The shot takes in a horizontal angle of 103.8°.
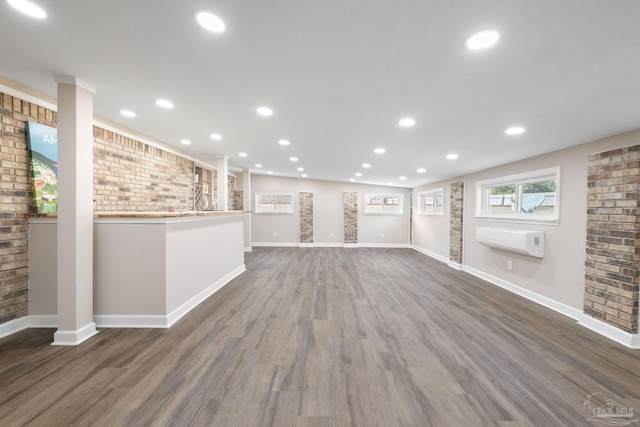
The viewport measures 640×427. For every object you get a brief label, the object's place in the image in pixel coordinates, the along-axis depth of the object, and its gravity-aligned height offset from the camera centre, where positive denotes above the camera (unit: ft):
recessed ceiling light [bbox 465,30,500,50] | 4.32 +3.09
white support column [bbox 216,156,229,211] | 17.71 +2.13
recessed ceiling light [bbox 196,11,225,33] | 4.31 +3.35
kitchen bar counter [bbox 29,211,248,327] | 8.59 -2.09
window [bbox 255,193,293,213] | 29.17 +0.90
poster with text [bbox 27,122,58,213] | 8.43 +1.50
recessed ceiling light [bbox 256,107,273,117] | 8.37 +3.41
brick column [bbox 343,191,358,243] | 29.14 -0.90
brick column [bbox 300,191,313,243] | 29.07 -0.72
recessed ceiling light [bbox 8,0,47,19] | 4.37 +3.59
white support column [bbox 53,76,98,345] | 7.52 +0.14
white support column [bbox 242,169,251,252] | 24.85 +1.12
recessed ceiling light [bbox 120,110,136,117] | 9.51 +3.73
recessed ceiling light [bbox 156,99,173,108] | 8.26 +3.59
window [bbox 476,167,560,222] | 11.76 +0.89
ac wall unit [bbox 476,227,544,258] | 11.64 -1.37
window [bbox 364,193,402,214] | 29.35 +1.01
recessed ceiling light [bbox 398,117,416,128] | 8.51 +3.15
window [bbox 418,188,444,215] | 23.26 +1.01
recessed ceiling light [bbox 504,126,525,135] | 8.54 +2.90
